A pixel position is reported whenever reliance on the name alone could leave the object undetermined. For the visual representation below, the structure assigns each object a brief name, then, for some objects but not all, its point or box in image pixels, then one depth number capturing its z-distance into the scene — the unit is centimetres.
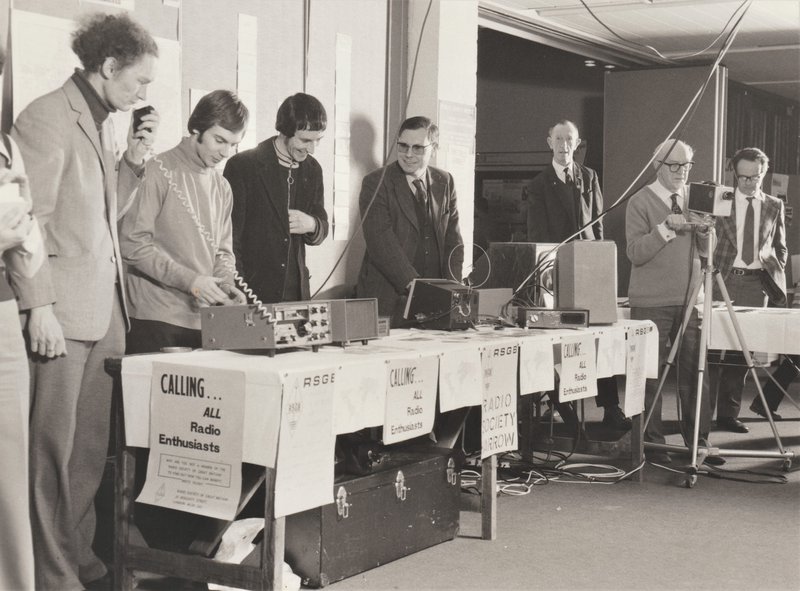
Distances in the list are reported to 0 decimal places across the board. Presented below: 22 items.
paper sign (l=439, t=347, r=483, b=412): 359
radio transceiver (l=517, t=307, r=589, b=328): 442
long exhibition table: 287
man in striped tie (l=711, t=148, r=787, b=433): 609
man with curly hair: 294
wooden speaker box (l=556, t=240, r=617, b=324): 458
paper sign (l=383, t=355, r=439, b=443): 335
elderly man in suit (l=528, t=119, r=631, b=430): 639
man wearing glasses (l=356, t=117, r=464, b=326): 464
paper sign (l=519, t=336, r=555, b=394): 400
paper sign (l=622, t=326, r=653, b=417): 476
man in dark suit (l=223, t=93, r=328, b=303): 412
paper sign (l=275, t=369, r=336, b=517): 287
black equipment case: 325
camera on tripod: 494
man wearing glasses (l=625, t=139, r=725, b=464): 539
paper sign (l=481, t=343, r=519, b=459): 381
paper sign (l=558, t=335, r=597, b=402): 425
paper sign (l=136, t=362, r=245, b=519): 289
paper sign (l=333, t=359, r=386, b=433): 310
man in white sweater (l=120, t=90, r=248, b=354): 338
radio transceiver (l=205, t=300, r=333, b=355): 308
